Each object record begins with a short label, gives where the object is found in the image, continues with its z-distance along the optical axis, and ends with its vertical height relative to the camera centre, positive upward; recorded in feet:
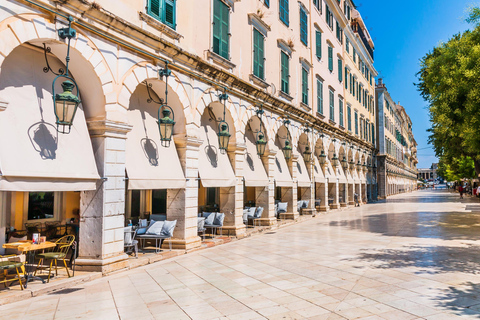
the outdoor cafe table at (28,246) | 21.74 -3.69
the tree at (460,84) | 40.34 +12.34
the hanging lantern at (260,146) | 47.65 +5.25
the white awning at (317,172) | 70.39 +2.71
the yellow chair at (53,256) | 22.36 -4.32
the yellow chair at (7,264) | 19.70 -4.36
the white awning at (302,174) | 62.66 +2.11
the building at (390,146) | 144.97 +19.10
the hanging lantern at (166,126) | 31.30 +5.24
